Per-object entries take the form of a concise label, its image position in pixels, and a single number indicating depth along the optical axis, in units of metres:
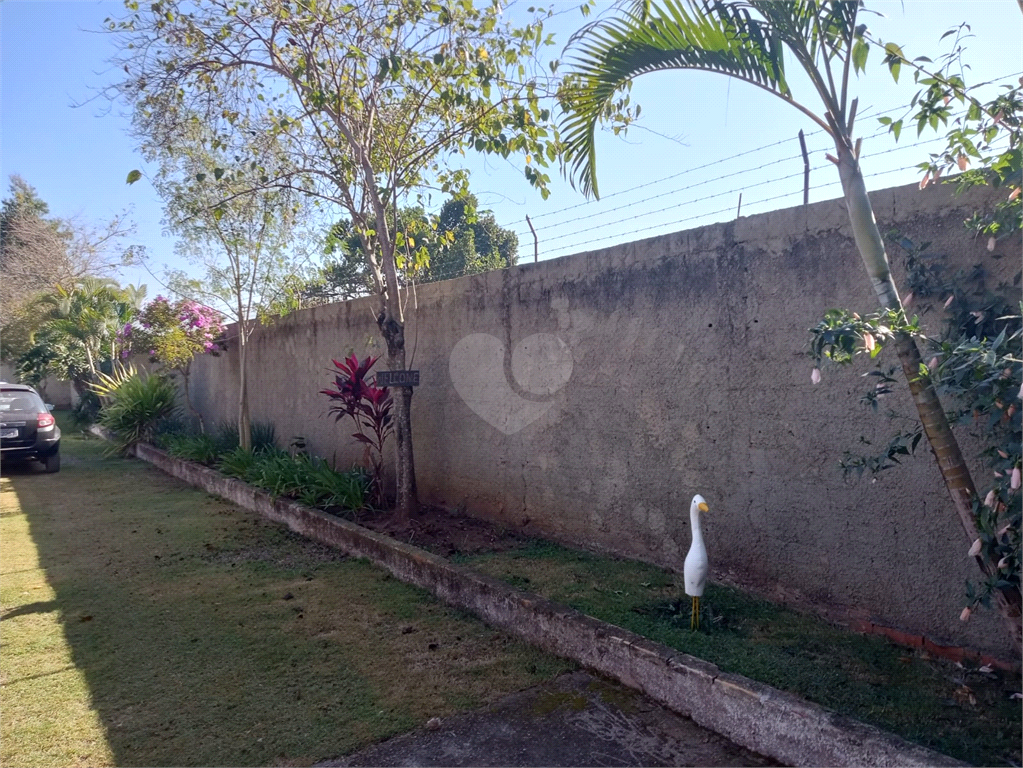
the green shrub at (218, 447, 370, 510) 6.88
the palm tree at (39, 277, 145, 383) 15.18
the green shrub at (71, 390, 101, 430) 17.59
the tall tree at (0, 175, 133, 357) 22.61
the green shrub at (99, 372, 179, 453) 12.87
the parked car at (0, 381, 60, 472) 10.84
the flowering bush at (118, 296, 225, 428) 11.07
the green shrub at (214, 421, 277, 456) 10.09
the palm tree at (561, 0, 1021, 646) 2.84
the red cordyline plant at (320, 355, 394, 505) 6.95
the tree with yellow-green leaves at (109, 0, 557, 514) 5.98
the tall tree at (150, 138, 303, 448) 8.25
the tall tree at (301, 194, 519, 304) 6.73
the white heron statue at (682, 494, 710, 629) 3.70
